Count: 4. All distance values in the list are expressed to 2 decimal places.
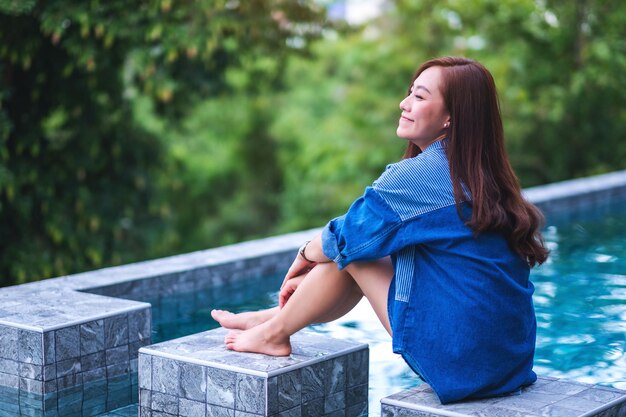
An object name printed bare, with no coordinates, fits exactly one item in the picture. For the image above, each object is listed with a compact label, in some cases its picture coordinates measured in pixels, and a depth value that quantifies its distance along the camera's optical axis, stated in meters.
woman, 2.54
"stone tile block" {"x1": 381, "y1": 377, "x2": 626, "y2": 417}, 2.43
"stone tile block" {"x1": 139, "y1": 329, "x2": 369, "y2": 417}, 2.69
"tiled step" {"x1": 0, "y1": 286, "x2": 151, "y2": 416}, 3.21
